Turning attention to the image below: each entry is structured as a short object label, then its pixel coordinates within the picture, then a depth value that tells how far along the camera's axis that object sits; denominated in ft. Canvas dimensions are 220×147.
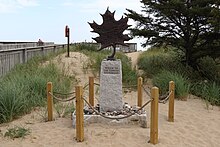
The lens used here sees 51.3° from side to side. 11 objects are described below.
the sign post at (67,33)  35.90
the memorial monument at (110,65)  17.01
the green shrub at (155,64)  32.75
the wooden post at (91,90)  18.80
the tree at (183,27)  29.22
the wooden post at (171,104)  17.82
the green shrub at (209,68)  31.16
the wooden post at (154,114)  13.85
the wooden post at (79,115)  13.98
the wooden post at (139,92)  19.73
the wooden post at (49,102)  17.09
